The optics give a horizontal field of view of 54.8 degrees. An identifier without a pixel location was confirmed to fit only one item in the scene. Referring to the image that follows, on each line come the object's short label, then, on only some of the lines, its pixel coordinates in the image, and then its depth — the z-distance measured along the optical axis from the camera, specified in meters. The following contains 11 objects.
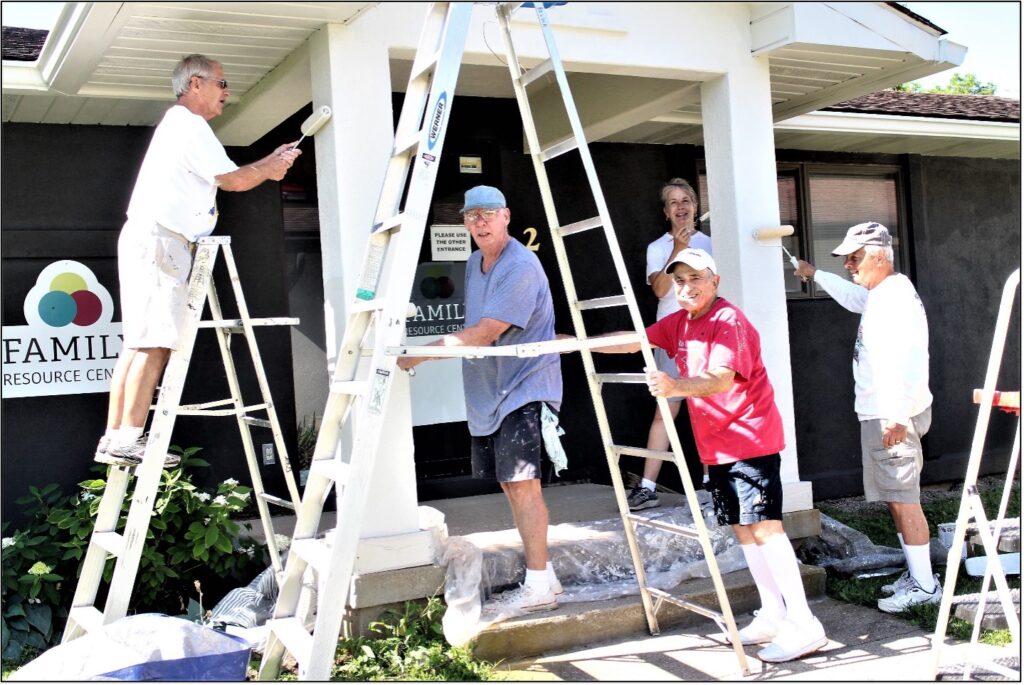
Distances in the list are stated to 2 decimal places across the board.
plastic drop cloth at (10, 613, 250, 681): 3.50
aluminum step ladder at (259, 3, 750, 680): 3.26
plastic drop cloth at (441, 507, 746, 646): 4.41
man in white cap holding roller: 4.86
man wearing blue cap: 4.25
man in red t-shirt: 4.16
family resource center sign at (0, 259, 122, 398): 5.76
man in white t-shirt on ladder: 4.00
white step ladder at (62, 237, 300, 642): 3.96
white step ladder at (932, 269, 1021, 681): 3.54
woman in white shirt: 5.80
